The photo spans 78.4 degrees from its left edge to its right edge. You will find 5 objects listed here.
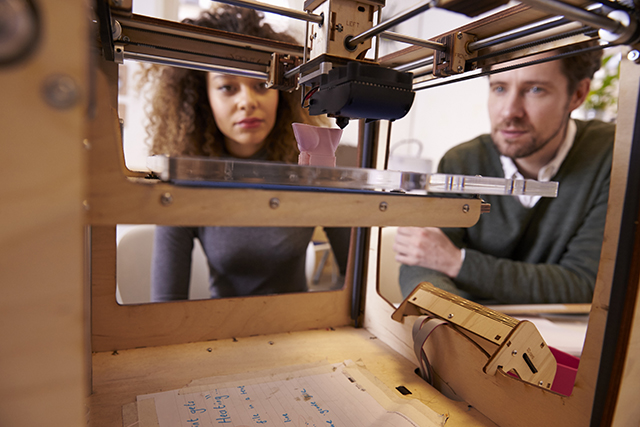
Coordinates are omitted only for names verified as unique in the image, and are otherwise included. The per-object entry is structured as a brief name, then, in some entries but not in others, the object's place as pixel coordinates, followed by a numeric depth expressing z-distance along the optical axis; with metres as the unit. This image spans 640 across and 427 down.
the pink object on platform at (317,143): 0.56
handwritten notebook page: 0.53
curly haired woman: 1.28
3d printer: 0.35
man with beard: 1.43
